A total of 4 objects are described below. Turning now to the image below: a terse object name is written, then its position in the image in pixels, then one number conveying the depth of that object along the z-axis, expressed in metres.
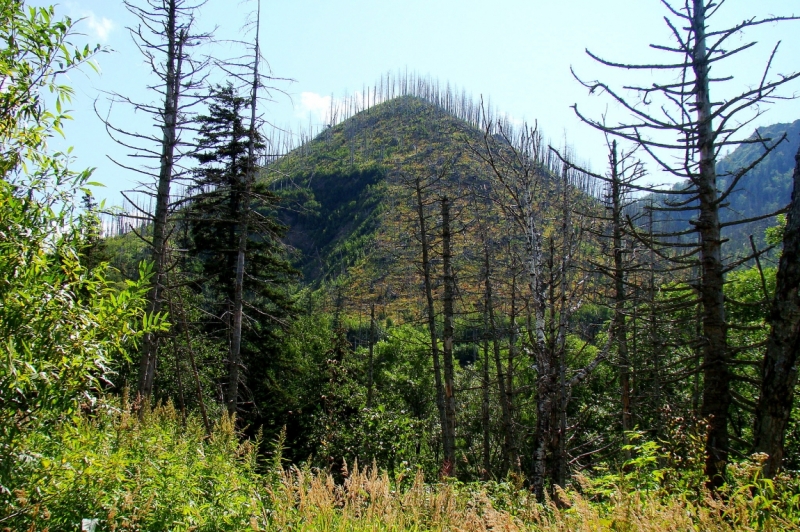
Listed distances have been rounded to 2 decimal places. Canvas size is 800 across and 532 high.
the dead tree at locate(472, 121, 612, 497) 7.74
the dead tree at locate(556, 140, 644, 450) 9.02
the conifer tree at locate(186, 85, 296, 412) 15.93
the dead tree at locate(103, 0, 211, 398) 8.18
